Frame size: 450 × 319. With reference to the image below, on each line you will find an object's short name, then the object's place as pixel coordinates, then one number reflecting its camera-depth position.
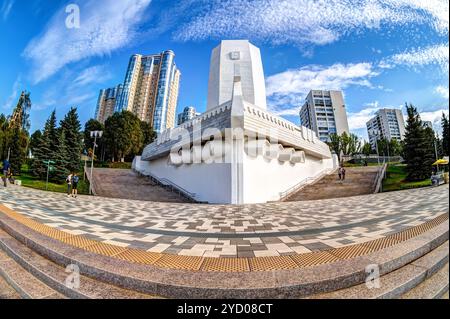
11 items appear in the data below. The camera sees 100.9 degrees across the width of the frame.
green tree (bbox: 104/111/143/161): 32.81
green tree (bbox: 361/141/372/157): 40.01
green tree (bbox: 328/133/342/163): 43.90
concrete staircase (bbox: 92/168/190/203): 13.98
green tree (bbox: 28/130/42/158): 19.80
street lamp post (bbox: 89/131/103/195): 16.76
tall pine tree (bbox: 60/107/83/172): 20.23
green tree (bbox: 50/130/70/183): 18.39
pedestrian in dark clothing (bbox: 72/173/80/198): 12.12
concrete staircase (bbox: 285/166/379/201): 13.12
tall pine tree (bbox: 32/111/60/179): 18.44
